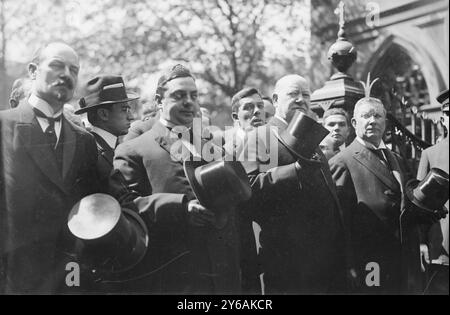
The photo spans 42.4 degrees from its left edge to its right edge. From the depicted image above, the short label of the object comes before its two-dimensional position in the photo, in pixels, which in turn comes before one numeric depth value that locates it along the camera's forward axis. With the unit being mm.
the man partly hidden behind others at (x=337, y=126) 5148
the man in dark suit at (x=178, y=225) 3562
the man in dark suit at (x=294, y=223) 3949
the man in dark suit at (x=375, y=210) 4215
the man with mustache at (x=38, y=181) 3453
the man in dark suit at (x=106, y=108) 4266
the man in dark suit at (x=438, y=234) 4430
